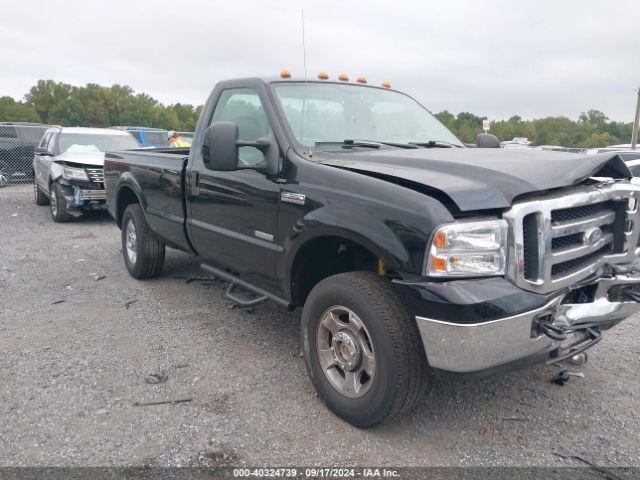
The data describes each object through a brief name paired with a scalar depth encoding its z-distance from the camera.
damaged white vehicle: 9.20
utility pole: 29.66
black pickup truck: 2.51
